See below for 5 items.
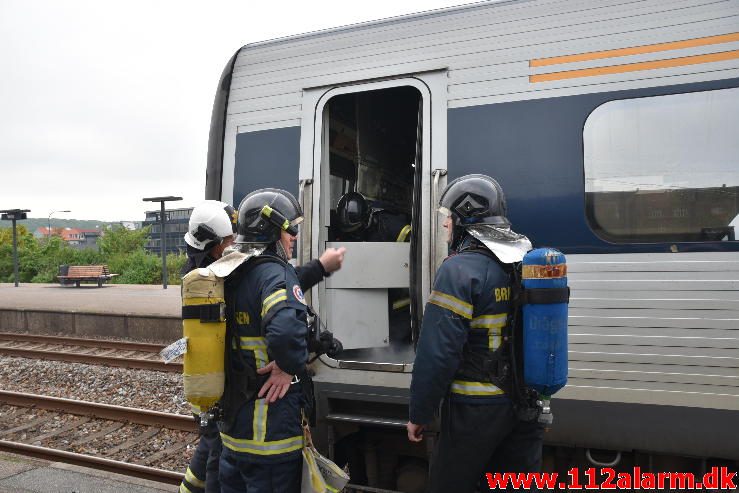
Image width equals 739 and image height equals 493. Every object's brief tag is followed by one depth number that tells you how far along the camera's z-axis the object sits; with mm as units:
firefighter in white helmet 3209
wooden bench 25547
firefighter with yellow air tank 2600
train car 2990
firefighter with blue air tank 2564
